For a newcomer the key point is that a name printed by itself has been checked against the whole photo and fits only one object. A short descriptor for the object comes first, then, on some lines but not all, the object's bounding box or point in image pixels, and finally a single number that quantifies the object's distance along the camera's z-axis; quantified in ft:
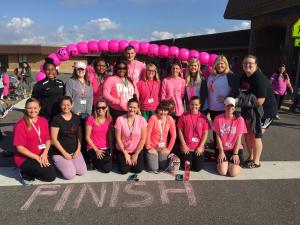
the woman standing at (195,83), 13.62
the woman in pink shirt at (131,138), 12.11
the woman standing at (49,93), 12.67
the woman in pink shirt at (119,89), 12.96
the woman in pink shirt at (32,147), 10.99
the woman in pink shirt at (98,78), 13.57
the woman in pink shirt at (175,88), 13.71
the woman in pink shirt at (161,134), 12.52
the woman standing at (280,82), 24.64
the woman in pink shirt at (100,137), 12.16
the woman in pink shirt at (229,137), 12.18
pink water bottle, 11.74
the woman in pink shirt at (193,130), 12.79
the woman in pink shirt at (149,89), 13.71
